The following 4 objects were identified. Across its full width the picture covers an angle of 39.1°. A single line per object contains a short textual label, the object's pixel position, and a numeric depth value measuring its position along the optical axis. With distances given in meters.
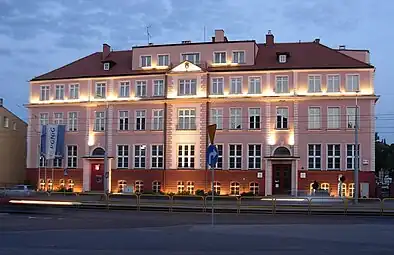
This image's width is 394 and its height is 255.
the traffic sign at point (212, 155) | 22.84
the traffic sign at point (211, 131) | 22.43
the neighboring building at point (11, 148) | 70.56
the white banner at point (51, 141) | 63.84
